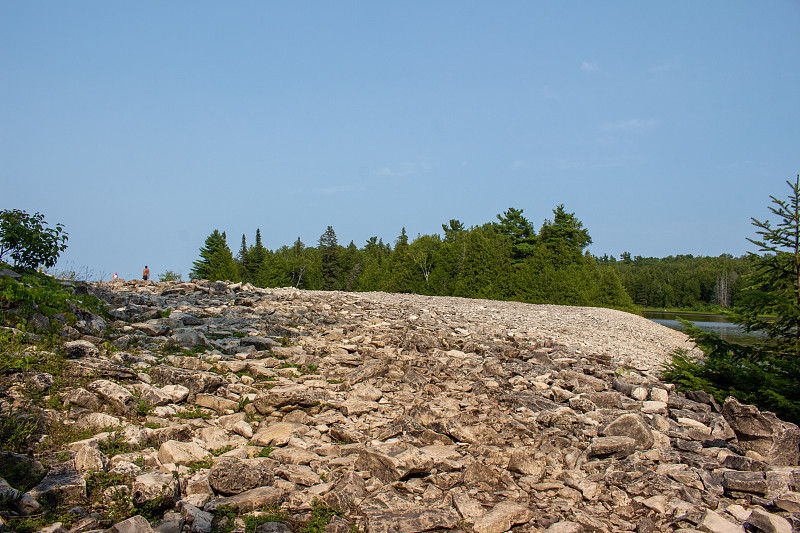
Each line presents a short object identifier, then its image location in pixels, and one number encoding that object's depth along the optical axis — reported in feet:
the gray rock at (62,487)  12.76
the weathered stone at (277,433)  18.15
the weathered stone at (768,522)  14.52
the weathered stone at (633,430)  18.95
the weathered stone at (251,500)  13.65
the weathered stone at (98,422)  16.83
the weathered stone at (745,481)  16.14
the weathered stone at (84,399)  18.17
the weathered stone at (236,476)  14.47
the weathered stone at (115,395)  18.29
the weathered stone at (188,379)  21.50
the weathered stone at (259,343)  31.01
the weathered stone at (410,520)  13.47
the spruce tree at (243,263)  228.02
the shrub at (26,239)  36.09
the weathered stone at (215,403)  20.56
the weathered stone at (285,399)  21.01
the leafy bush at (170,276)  113.24
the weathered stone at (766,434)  18.90
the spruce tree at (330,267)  229.25
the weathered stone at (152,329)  29.94
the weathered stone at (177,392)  20.44
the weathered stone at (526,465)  17.21
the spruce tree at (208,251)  193.47
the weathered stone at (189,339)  28.78
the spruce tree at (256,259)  227.75
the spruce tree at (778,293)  24.14
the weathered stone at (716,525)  14.35
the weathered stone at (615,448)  18.24
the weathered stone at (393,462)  16.07
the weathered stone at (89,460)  14.10
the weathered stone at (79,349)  22.21
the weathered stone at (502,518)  13.91
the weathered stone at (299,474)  15.30
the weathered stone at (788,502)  15.62
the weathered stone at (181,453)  15.56
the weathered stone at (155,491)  13.05
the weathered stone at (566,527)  14.05
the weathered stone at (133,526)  11.68
